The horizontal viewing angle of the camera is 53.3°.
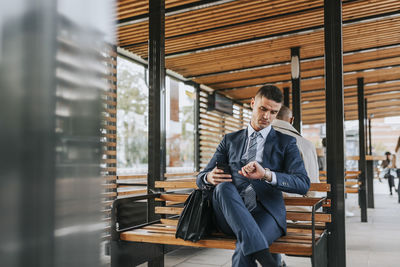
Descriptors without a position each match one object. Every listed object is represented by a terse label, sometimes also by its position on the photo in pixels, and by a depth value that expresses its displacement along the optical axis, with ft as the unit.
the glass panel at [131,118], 26.04
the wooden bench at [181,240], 9.61
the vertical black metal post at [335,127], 11.91
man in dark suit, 8.80
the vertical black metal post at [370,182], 34.99
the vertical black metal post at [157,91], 15.24
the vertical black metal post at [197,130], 35.65
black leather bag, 10.18
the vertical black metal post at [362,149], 27.01
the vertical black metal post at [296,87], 26.21
